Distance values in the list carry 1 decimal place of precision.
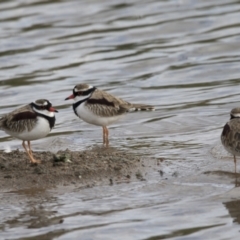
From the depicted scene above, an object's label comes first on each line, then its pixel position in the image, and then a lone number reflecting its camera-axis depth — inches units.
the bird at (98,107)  474.9
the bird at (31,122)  403.5
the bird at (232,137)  394.9
